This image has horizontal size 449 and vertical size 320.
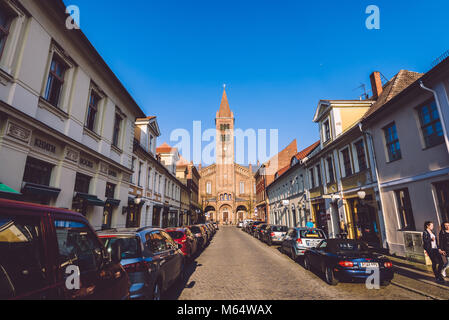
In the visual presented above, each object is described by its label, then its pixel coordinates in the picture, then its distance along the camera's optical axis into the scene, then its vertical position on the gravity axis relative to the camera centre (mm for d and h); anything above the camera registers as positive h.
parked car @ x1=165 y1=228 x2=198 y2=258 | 9883 -897
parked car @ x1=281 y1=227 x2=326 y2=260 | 10684 -1030
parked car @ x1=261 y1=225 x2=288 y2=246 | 16891 -1168
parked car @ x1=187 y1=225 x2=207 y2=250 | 14270 -1065
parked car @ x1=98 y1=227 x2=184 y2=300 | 4207 -808
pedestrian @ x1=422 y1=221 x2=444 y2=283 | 6711 -975
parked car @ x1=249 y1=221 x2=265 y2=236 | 26969 -1201
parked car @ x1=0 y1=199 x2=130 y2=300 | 1706 -301
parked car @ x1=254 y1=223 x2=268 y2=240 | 20959 -1066
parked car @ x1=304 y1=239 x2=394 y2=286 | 6328 -1259
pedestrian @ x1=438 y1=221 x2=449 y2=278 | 6629 -700
